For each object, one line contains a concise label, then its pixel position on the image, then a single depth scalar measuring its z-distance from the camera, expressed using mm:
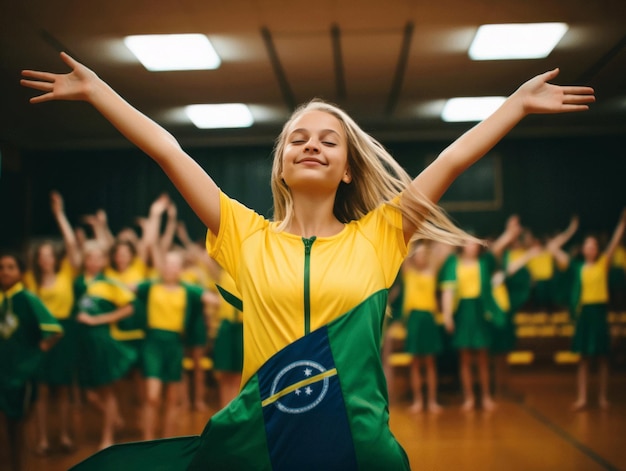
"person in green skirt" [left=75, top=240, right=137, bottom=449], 4797
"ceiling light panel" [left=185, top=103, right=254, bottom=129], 6852
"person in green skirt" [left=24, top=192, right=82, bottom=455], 4977
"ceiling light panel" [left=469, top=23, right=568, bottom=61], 4949
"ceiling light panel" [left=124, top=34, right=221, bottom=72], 5062
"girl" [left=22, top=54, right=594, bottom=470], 1368
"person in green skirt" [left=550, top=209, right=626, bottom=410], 5953
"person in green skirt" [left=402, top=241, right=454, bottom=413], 6219
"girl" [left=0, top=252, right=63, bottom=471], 3434
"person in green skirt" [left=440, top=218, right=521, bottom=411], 6098
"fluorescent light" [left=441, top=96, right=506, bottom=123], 6645
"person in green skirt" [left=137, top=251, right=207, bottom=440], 4594
